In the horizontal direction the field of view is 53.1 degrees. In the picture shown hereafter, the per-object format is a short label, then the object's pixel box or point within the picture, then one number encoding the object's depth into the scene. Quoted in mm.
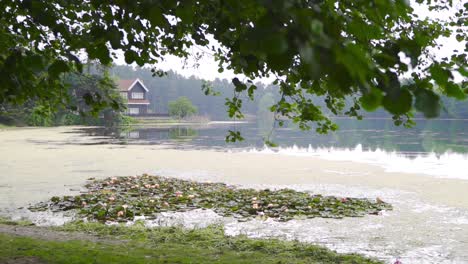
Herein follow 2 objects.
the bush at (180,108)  69875
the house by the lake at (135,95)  70938
